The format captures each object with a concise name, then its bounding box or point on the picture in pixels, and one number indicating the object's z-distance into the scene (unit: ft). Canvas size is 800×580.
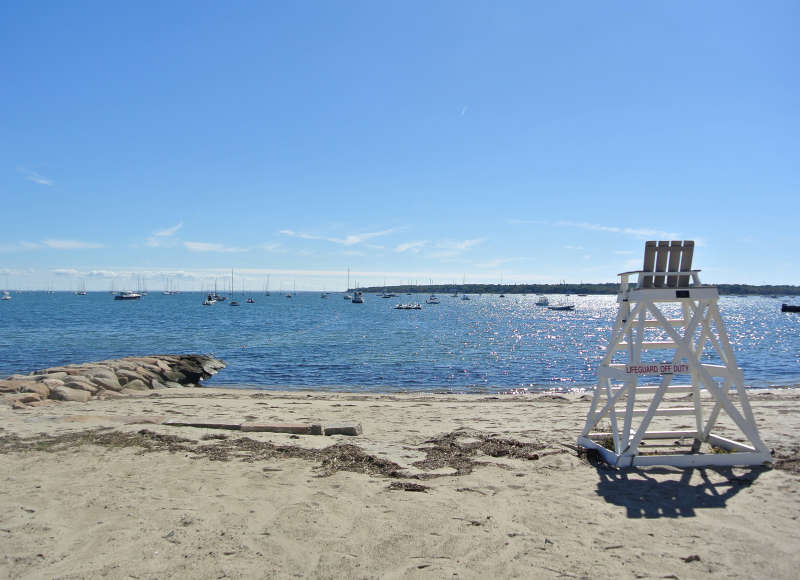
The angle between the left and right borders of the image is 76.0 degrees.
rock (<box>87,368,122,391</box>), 57.00
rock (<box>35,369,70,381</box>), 54.60
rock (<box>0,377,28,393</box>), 48.03
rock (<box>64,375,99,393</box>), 52.28
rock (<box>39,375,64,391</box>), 49.82
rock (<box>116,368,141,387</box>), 62.75
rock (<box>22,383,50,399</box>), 47.16
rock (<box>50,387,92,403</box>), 47.83
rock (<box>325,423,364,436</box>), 31.45
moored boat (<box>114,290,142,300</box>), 567.59
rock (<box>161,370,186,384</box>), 75.05
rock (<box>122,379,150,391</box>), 61.66
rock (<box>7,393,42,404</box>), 43.06
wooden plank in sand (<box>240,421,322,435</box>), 31.09
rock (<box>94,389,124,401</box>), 51.99
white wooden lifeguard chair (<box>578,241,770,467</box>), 23.38
